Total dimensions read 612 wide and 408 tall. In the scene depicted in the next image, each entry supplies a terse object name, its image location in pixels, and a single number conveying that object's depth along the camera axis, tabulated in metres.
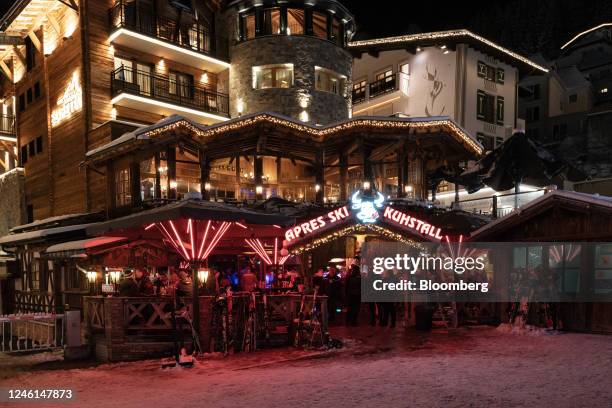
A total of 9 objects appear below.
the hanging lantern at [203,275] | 15.23
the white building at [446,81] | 28.20
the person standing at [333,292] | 15.22
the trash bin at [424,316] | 13.60
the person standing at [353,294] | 14.59
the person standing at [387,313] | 14.45
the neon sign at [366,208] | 14.32
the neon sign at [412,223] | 14.27
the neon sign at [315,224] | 13.82
